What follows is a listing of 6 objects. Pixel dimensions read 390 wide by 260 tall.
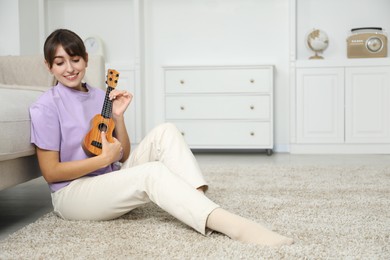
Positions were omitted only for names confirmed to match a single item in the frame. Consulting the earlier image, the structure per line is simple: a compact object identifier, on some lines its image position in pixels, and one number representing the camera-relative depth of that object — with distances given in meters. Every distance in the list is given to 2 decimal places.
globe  3.80
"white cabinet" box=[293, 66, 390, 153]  3.63
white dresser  3.64
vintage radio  3.69
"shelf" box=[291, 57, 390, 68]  3.60
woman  1.22
